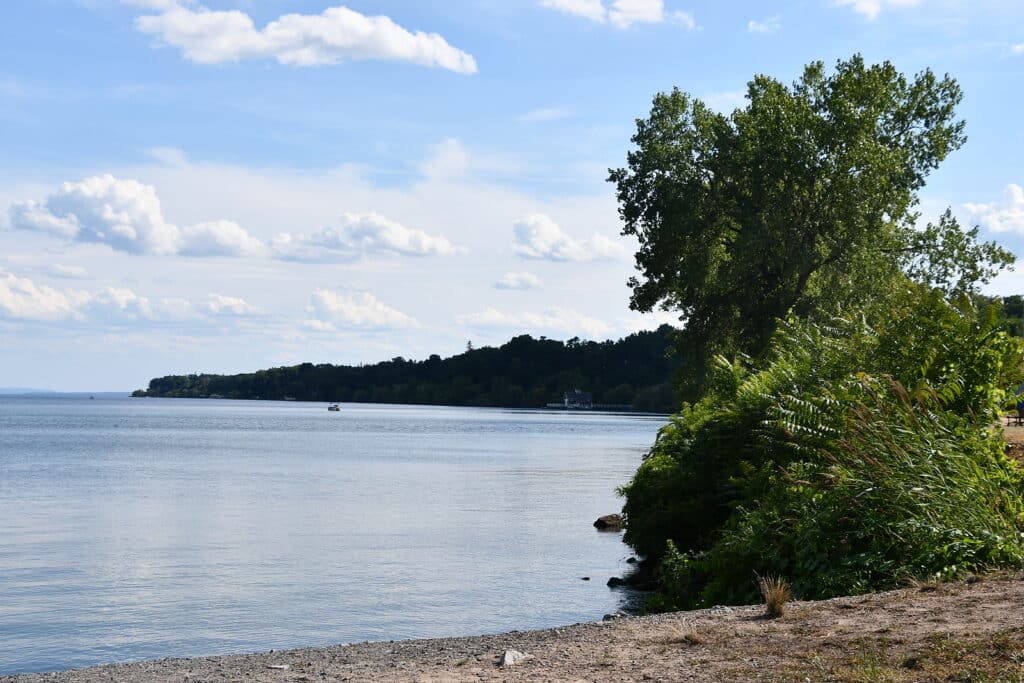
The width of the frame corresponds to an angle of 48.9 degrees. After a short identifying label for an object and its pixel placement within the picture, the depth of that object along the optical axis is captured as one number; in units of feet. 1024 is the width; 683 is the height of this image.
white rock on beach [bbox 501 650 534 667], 32.17
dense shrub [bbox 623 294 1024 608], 41.93
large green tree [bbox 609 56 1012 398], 152.46
